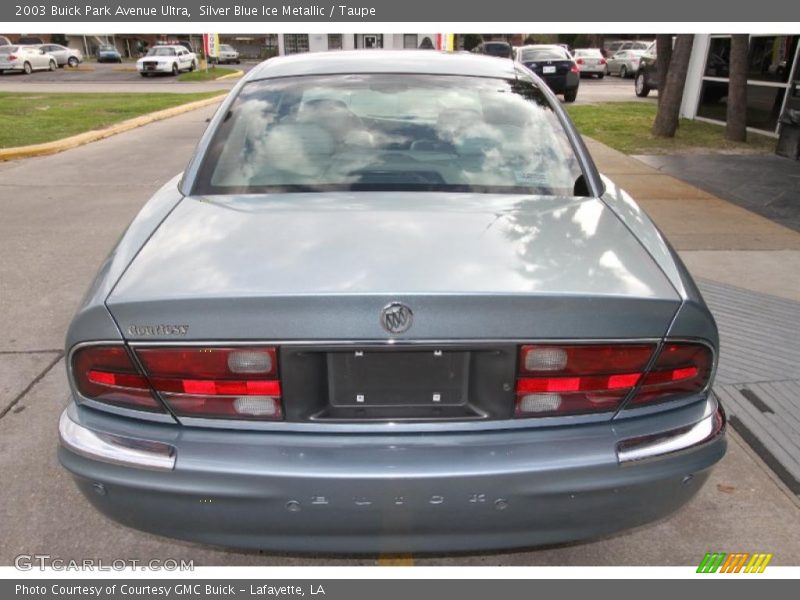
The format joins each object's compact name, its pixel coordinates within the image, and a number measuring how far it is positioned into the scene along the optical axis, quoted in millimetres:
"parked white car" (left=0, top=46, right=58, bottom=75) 32781
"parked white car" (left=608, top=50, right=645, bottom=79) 30625
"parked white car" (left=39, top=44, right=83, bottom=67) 36406
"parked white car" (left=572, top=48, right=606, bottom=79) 30000
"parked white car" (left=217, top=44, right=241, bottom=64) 46312
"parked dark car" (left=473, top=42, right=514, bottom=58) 15877
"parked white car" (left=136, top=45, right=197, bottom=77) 32438
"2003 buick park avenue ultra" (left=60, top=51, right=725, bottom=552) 1687
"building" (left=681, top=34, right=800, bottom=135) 11305
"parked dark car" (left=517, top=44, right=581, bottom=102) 18938
